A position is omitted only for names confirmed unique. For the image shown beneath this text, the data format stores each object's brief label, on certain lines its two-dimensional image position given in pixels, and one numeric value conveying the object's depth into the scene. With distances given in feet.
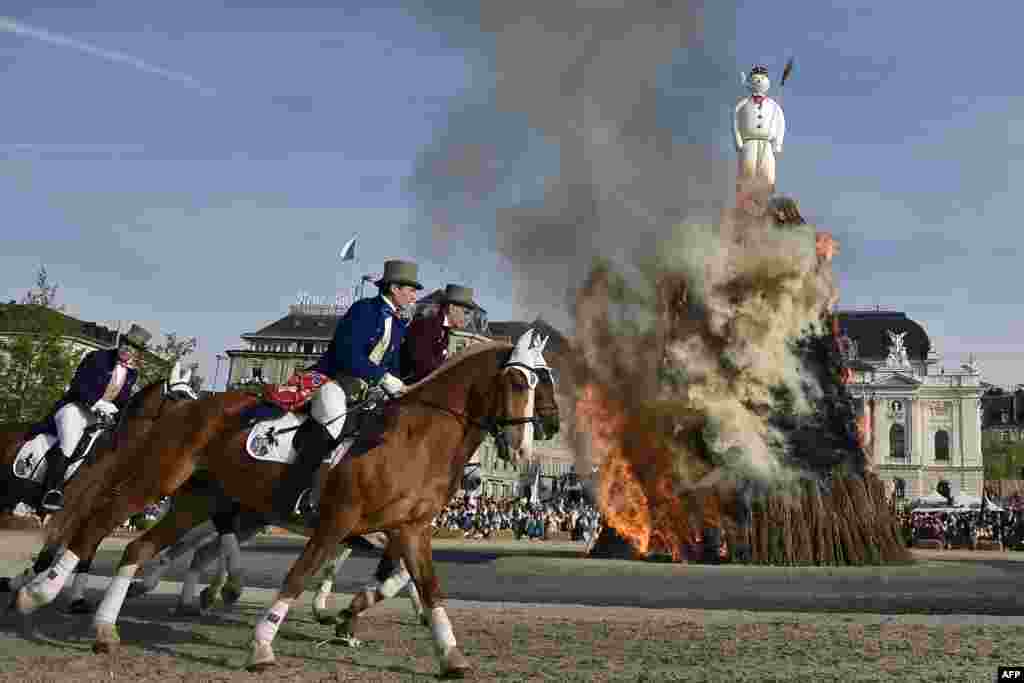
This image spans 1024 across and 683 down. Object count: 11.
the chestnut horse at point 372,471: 24.57
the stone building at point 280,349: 390.21
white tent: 192.13
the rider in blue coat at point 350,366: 26.94
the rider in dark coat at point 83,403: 35.90
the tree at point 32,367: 152.76
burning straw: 67.82
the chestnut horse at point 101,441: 32.68
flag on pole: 228.43
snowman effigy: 108.88
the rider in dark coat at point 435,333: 34.81
